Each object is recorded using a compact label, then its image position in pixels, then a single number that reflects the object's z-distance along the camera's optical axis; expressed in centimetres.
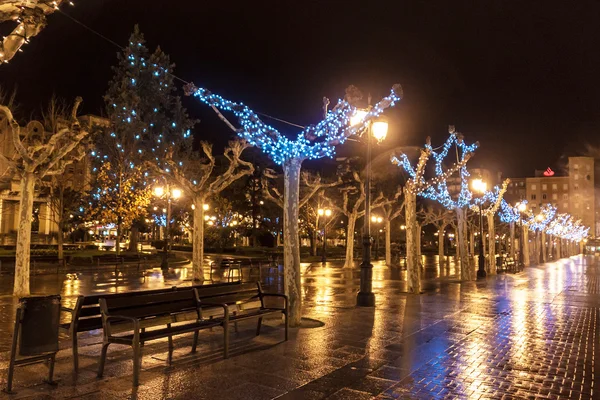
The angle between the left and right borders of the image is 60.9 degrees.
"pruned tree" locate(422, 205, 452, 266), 4678
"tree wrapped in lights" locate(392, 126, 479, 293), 1838
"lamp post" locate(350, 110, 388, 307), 1424
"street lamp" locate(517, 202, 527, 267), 3909
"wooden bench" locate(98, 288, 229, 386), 657
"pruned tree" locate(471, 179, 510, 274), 3172
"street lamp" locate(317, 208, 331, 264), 4069
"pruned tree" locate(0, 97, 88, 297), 1545
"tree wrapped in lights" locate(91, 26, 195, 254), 4322
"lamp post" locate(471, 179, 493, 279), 2475
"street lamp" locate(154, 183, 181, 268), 2805
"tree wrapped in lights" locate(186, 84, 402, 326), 1084
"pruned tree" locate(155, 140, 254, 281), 2136
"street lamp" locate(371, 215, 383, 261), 4806
